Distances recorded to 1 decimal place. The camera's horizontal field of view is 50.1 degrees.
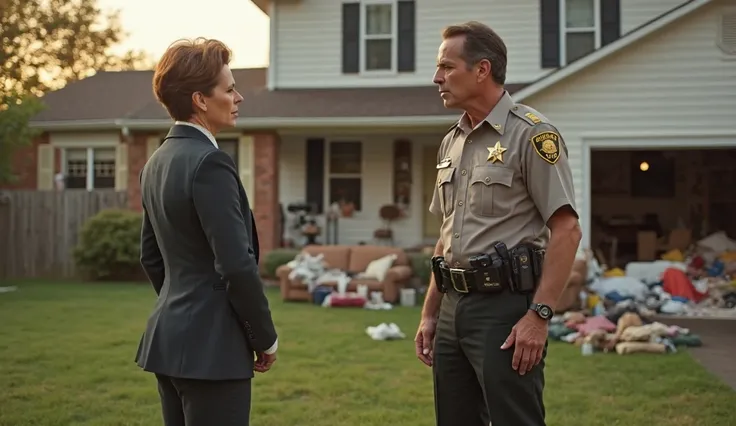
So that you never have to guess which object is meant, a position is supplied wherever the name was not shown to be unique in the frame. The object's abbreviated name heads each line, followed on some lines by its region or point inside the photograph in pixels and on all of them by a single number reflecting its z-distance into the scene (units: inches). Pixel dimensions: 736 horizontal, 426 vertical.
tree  1025.1
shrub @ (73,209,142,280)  589.3
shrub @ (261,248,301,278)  557.0
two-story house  585.6
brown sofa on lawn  483.8
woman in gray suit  95.7
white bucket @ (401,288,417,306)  480.1
